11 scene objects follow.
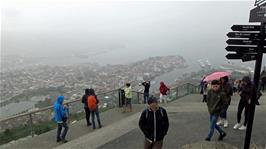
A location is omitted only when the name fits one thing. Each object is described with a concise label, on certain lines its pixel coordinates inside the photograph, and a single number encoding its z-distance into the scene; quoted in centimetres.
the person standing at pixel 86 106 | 606
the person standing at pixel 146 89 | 846
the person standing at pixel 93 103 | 590
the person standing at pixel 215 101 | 414
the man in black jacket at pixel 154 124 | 329
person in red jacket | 852
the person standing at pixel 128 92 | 720
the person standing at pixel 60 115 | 516
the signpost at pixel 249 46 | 309
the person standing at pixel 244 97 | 439
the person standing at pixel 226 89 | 445
